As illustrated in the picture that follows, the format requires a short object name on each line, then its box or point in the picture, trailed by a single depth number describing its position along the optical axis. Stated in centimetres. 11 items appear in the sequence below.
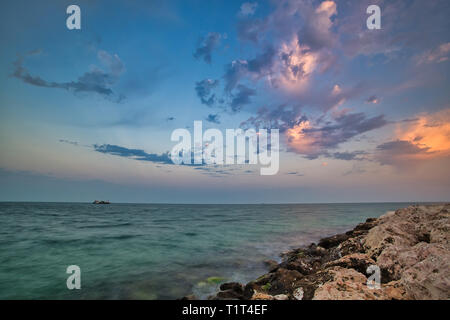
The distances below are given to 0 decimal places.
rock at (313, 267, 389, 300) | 461
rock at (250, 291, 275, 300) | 590
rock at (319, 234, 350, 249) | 1484
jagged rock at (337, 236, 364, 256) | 905
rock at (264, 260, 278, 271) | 1177
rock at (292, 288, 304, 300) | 564
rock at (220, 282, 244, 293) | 847
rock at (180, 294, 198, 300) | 798
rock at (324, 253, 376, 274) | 664
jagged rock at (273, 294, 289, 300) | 591
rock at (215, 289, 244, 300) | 785
